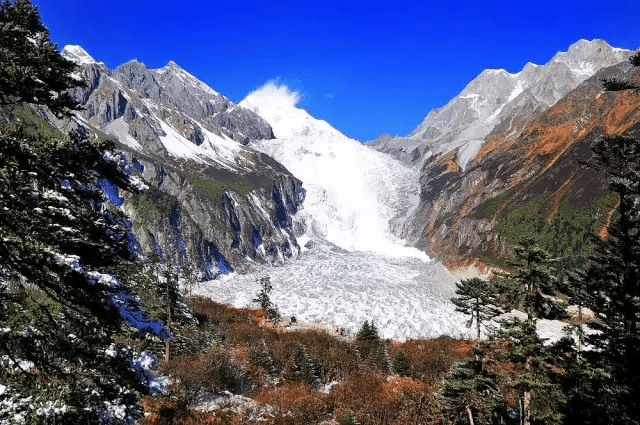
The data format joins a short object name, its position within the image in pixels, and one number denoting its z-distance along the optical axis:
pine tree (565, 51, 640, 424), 15.70
